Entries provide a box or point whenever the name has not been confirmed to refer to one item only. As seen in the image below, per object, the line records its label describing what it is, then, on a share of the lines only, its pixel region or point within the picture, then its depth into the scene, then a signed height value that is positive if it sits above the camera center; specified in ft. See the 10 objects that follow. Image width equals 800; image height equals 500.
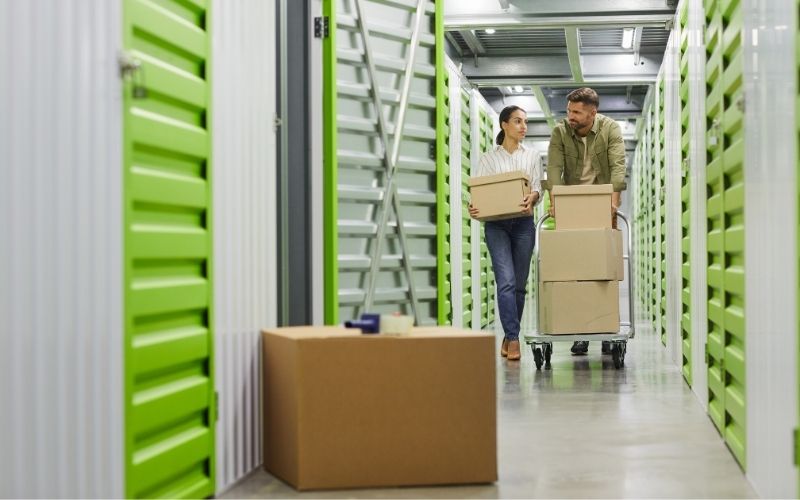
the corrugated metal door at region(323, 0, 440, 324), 12.11 +1.49
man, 19.04 +2.43
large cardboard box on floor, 8.94 -1.38
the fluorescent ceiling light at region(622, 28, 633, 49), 27.71 +6.84
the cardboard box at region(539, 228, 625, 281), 17.71 +0.20
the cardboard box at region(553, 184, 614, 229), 17.83 +1.13
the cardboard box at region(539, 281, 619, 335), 17.87 -0.81
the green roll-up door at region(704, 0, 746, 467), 9.78 +0.49
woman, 19.19 +0.44
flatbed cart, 17.90 -1.48
